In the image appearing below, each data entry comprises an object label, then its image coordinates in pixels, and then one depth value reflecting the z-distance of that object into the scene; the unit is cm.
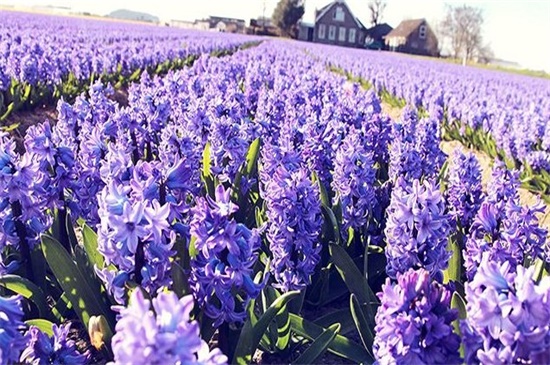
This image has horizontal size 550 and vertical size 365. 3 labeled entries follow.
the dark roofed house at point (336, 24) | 8581
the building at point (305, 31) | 8182
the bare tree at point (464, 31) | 8712
